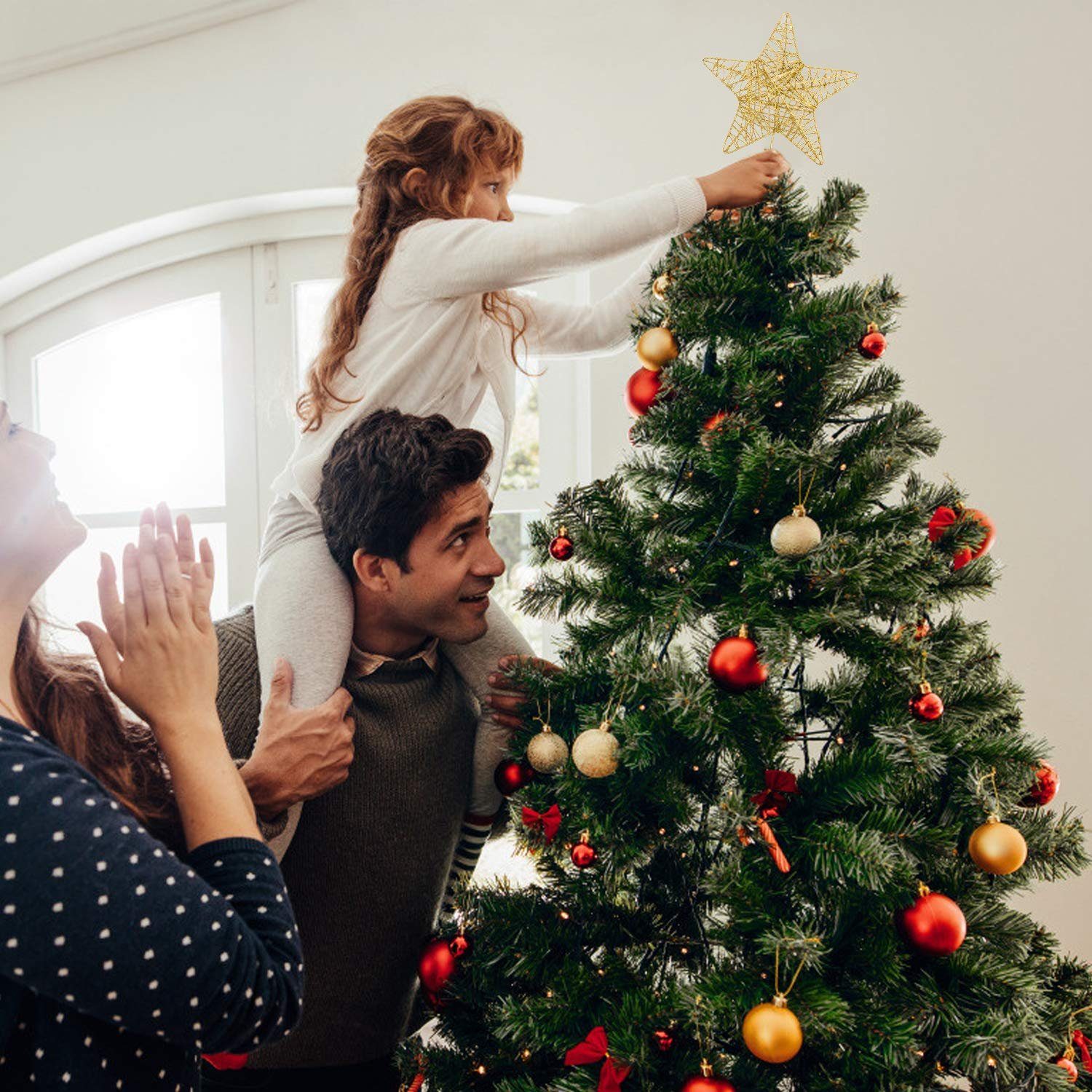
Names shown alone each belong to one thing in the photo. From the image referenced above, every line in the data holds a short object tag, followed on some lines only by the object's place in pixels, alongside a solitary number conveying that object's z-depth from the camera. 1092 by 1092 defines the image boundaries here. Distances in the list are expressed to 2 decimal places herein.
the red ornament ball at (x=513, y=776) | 1.21
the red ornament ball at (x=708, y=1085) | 0.90
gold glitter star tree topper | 1.26
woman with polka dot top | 0.73
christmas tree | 0.94
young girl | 1.29
